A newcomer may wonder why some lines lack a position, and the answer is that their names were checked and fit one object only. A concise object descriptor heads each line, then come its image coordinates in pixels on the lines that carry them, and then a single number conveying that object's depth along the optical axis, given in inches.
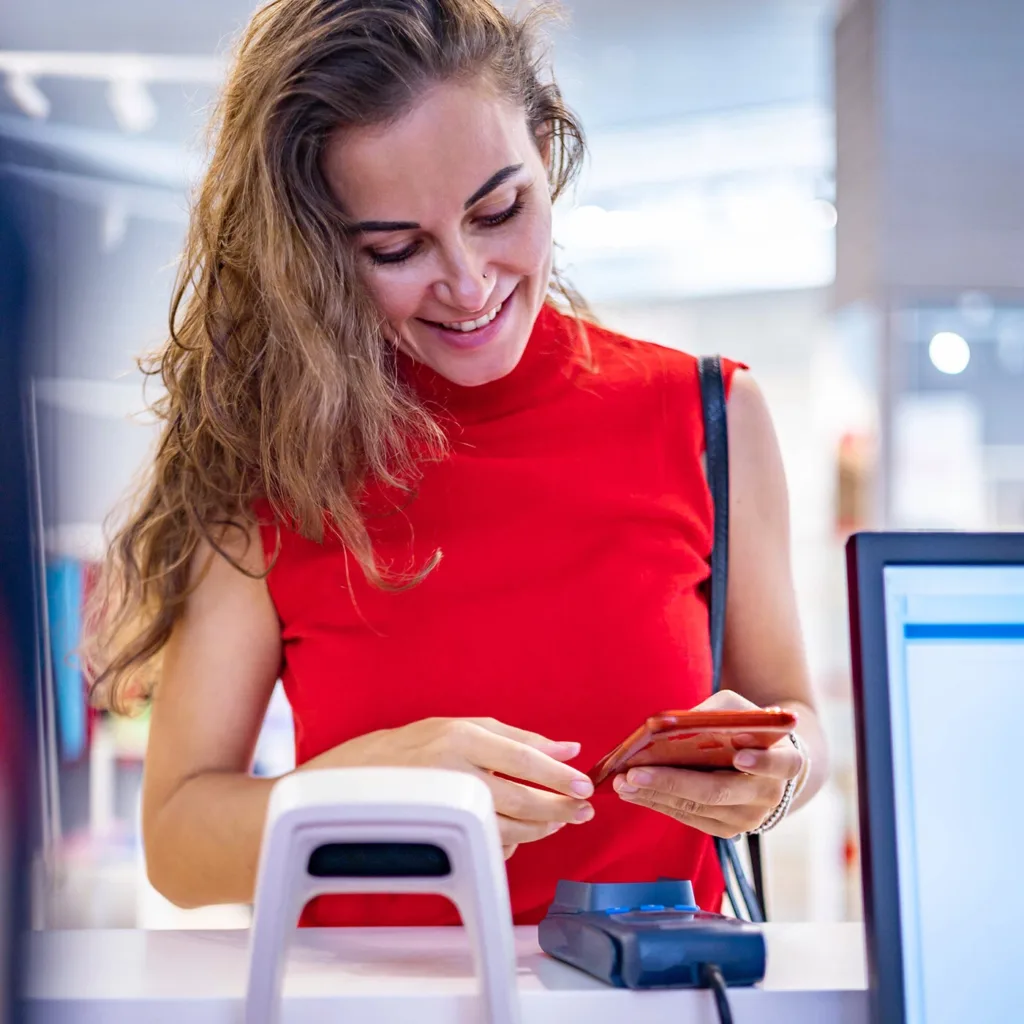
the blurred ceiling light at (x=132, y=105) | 160.6
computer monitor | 23.4
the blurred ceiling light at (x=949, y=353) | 141.2
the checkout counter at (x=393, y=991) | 25.9
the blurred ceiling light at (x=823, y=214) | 190.7
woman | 41.7
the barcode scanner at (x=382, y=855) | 22.3
